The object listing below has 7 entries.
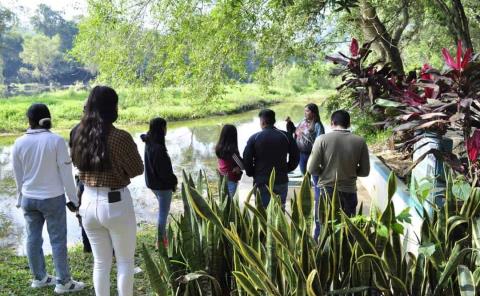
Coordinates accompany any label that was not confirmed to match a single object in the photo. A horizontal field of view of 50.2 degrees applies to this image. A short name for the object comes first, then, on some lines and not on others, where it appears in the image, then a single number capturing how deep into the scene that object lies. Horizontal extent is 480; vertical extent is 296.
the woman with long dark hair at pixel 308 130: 6.01
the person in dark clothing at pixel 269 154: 4.43
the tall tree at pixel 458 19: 7.16
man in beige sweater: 4.04
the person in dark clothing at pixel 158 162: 4.59
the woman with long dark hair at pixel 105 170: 2.91
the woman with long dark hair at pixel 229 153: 4.78
